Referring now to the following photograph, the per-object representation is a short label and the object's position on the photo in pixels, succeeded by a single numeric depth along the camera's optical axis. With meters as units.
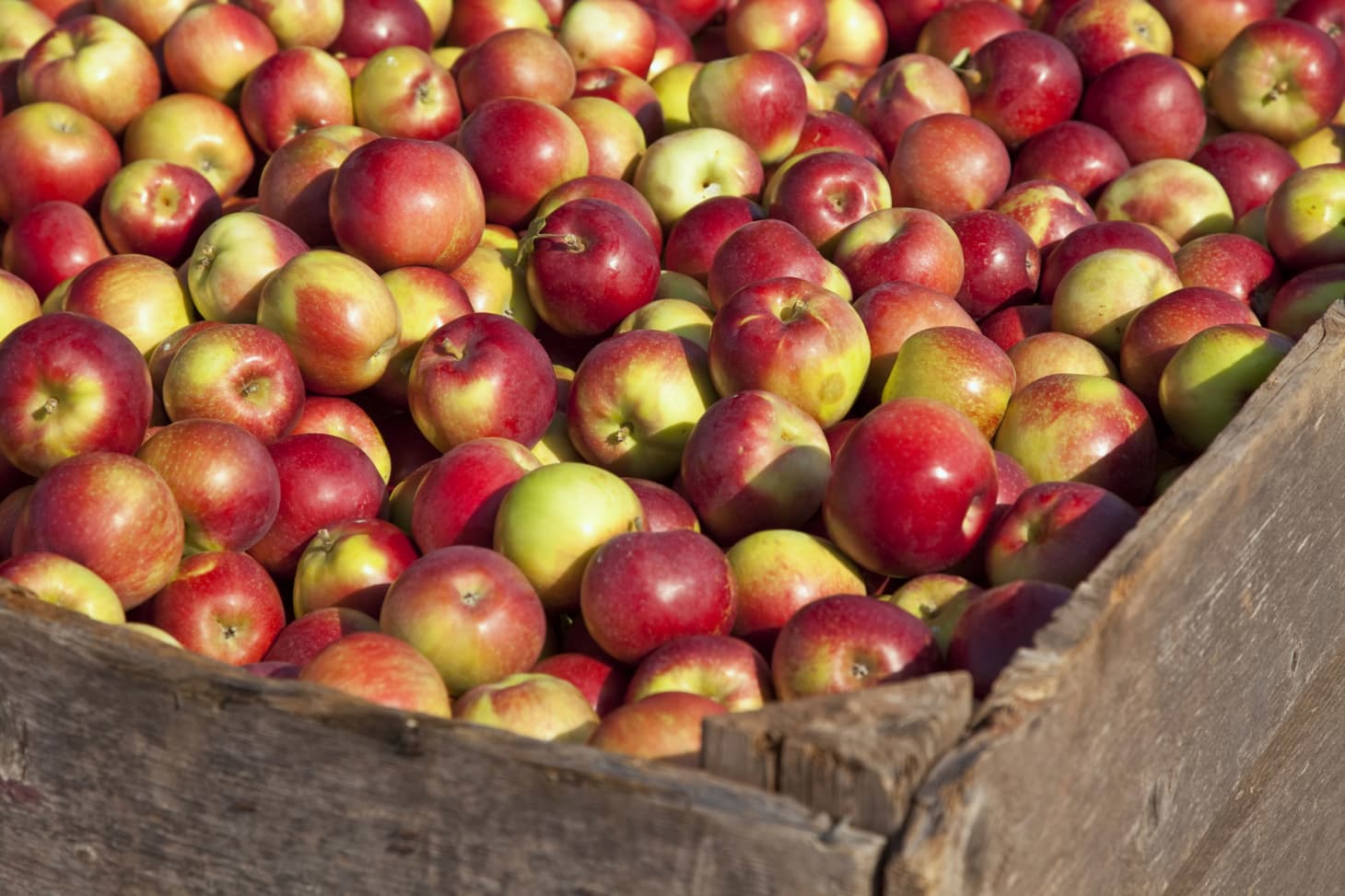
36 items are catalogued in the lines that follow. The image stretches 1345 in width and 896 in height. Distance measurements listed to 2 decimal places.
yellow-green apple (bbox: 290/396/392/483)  2.57
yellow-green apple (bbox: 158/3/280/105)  3.36
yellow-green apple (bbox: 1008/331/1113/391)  2.61
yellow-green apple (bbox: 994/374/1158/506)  2.34
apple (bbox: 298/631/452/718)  1.73
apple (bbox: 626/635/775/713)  1.83
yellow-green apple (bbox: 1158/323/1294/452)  2.34
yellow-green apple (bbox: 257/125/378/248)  2.93
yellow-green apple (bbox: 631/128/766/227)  3.15
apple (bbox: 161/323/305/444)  2.39
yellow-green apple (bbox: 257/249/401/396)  2.49
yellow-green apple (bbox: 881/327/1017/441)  2.39
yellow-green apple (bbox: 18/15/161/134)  3.33
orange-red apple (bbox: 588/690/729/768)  1.57
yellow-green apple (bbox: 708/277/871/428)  2.39
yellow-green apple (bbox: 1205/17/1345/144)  3.50
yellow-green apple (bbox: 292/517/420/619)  2.17
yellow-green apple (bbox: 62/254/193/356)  2.67
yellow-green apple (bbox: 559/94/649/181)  3.25
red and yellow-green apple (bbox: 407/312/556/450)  2.41
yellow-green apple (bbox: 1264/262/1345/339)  2.66
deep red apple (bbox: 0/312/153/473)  2.19
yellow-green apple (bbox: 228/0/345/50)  3.41
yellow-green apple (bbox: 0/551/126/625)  1.88
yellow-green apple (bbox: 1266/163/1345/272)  2.88
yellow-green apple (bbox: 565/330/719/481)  2.44
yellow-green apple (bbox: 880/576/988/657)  1.98
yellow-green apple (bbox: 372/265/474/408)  2.68
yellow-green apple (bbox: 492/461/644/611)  2.09
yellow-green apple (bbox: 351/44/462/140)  3.23
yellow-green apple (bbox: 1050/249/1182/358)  2.69
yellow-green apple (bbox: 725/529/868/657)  2.08
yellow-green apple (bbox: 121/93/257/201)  3.28
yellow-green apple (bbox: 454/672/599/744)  1.73
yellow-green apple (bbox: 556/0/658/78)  3.67
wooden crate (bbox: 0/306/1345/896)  1.26
